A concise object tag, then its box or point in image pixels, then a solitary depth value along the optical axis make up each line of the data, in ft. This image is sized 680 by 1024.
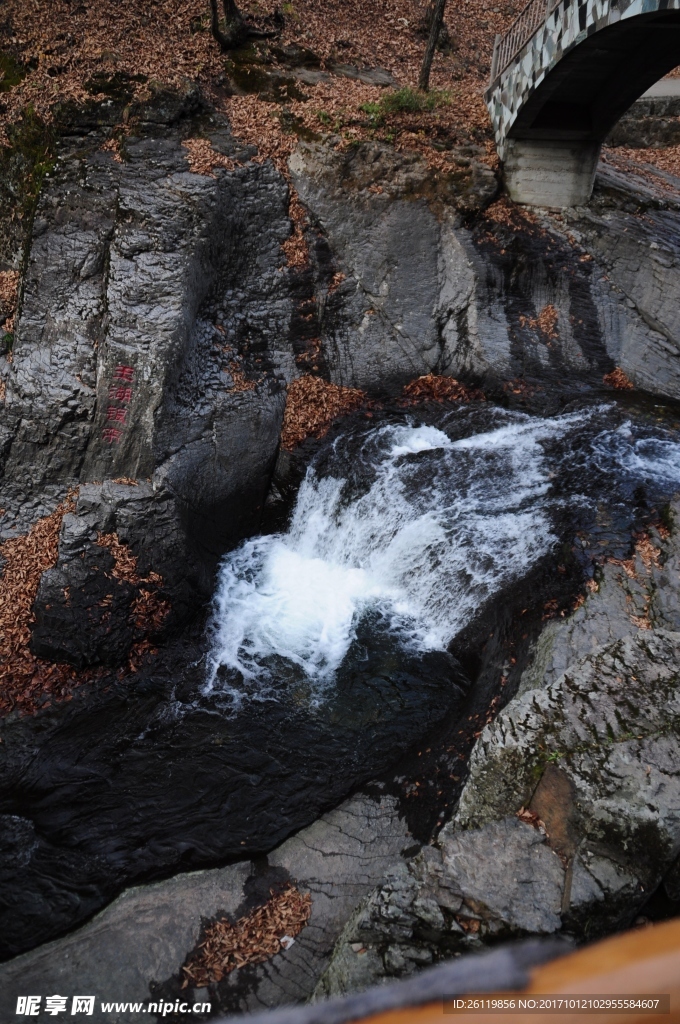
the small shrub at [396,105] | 35.58
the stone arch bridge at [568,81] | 26.94
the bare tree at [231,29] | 36.88
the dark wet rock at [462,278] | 34.19
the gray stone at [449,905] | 14.48
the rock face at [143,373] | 27.27
